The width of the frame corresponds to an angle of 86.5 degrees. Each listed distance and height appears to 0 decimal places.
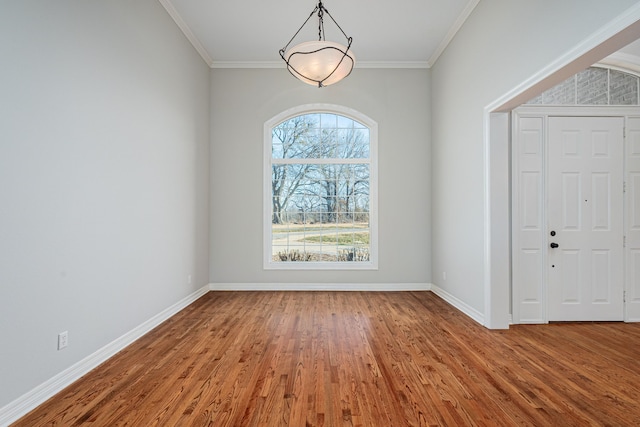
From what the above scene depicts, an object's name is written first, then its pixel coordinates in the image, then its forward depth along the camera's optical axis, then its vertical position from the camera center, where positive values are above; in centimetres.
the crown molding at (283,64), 539 +242
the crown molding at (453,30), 393 +243
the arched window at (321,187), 559 +48
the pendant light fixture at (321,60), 290 +136
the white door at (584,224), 374 -8
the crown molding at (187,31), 389 +241
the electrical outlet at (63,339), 233 -87
